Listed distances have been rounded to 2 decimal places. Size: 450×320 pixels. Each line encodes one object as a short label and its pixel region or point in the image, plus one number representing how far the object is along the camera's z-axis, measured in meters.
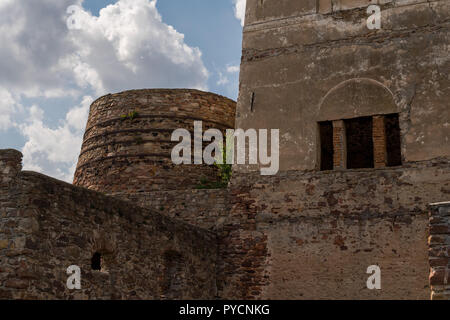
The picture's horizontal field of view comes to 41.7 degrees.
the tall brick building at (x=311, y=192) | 8.77
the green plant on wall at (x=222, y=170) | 13.45
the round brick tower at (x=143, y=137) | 13.58
